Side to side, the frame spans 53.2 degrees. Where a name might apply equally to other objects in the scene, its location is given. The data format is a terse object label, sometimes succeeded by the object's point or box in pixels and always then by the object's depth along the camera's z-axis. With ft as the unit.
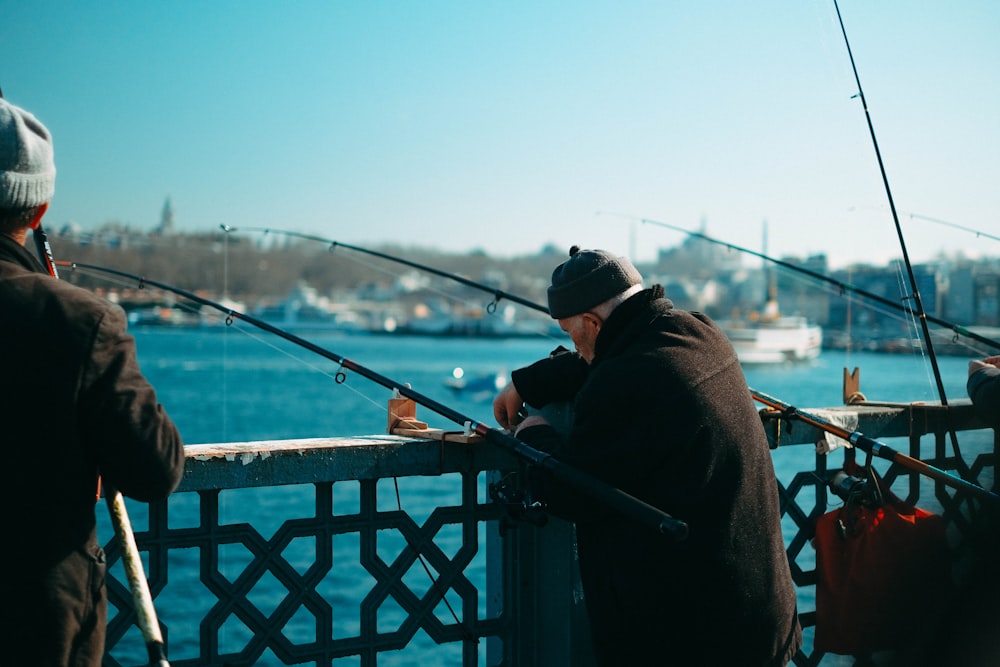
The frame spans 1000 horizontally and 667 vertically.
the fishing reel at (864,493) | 10.44
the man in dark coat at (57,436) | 5.49
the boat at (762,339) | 127.97
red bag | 10.39
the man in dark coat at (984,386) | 10.93
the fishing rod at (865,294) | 13.43
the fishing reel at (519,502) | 7.68
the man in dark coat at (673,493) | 7.00
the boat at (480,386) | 169.78
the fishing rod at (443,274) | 14.43
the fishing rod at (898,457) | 10.23
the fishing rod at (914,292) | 12.41
